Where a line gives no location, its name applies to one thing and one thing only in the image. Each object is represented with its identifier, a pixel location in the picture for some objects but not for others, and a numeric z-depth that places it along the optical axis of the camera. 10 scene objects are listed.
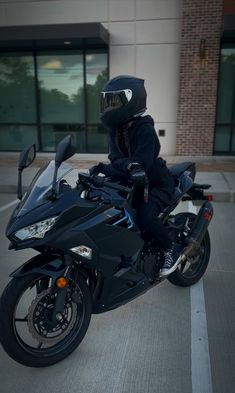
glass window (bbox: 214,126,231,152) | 11.48
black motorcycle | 2.31
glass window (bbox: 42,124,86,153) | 12.24
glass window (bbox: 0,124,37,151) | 12.59
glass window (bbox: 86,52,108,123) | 11.48
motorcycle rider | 2.68
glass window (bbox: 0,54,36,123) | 12.16
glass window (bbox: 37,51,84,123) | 11.77
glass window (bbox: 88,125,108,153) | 12.07
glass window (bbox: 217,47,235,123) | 10.94
